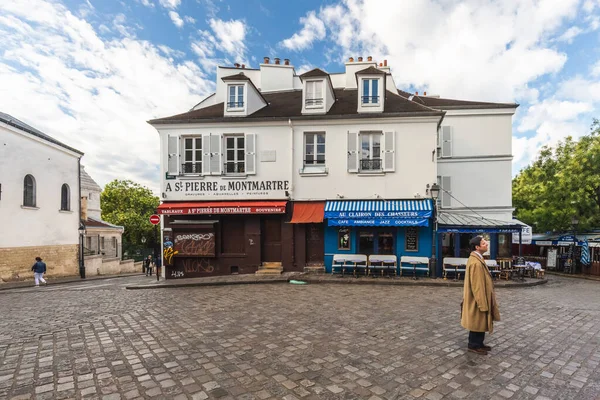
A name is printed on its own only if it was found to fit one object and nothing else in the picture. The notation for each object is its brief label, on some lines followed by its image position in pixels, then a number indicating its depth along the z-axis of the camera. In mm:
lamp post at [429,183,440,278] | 12938
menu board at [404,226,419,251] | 13711
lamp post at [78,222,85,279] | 19891
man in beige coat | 4898
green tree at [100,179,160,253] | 40031
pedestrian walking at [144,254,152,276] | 23856
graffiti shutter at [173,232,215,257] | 14500
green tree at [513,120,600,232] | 17906
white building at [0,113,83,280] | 16359
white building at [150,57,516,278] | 13938
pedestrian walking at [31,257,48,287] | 15133
